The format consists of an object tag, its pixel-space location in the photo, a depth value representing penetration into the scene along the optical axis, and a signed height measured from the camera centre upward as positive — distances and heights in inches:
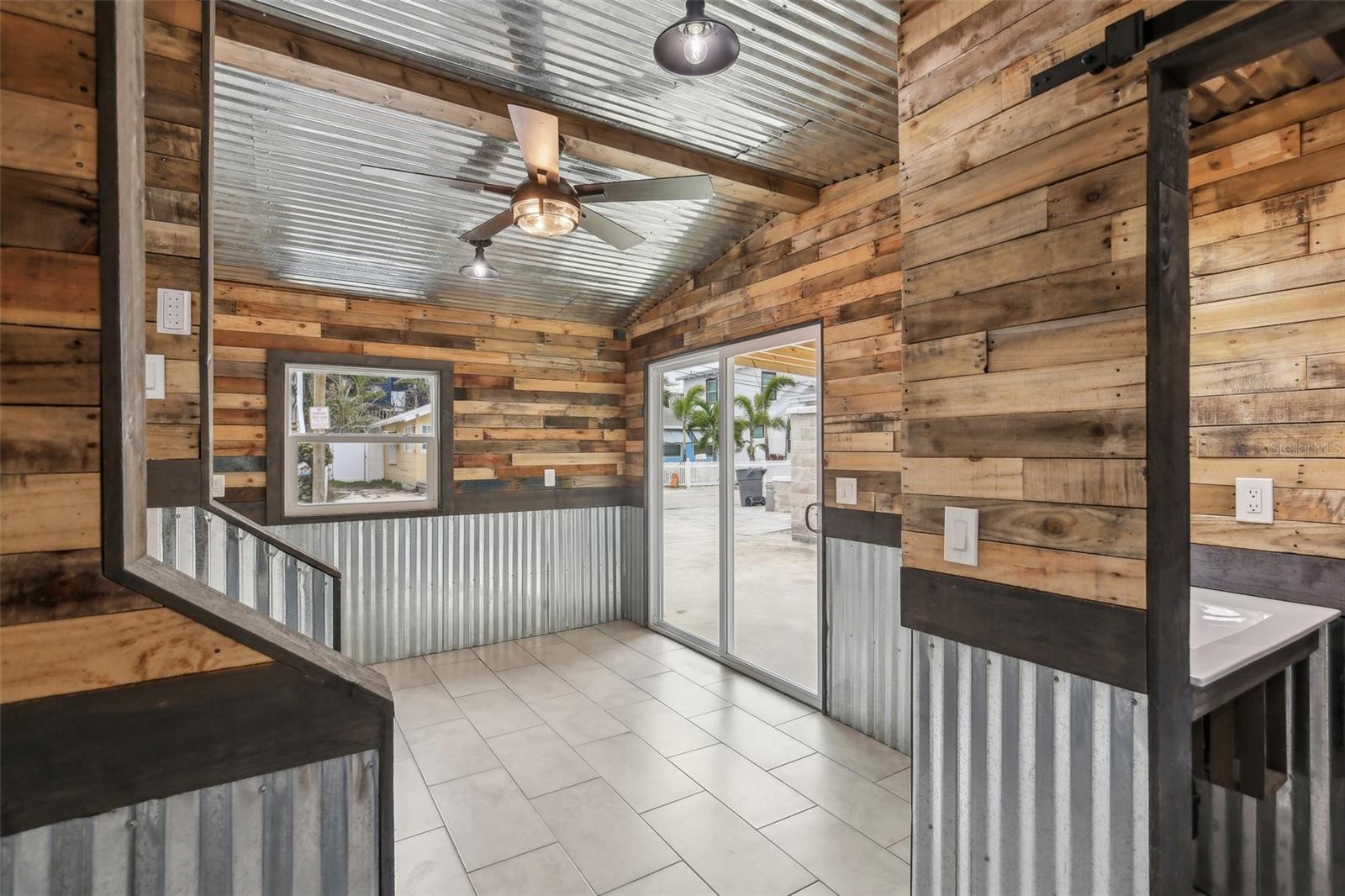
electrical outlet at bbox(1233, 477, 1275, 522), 82.8 -7.1
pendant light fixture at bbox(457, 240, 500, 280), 133.9 +38.1
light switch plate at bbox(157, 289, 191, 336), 74.4 +15.9
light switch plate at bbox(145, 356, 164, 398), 73.0 +8.3
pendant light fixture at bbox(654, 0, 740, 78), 78.4 +50.4
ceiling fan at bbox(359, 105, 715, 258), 92.5 +41.7
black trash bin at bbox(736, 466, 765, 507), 175.2 -10.7
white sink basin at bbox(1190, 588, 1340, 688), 61.1 -20.1
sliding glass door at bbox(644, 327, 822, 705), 161.2 -14.9
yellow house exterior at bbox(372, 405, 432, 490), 193.1 -1.6
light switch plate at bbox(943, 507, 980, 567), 69.0 -9.6
